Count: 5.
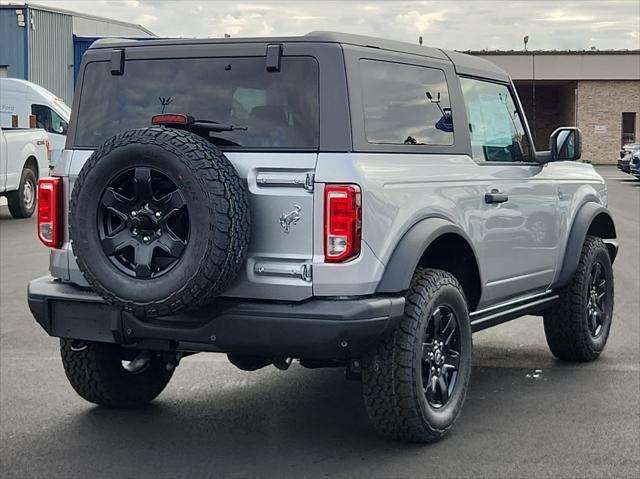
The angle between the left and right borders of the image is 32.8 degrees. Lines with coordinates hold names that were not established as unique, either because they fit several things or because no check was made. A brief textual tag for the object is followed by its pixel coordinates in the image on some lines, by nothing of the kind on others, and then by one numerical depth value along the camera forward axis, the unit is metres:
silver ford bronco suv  4.78
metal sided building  40.25
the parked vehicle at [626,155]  34.37
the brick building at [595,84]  53.12
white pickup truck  17.64
